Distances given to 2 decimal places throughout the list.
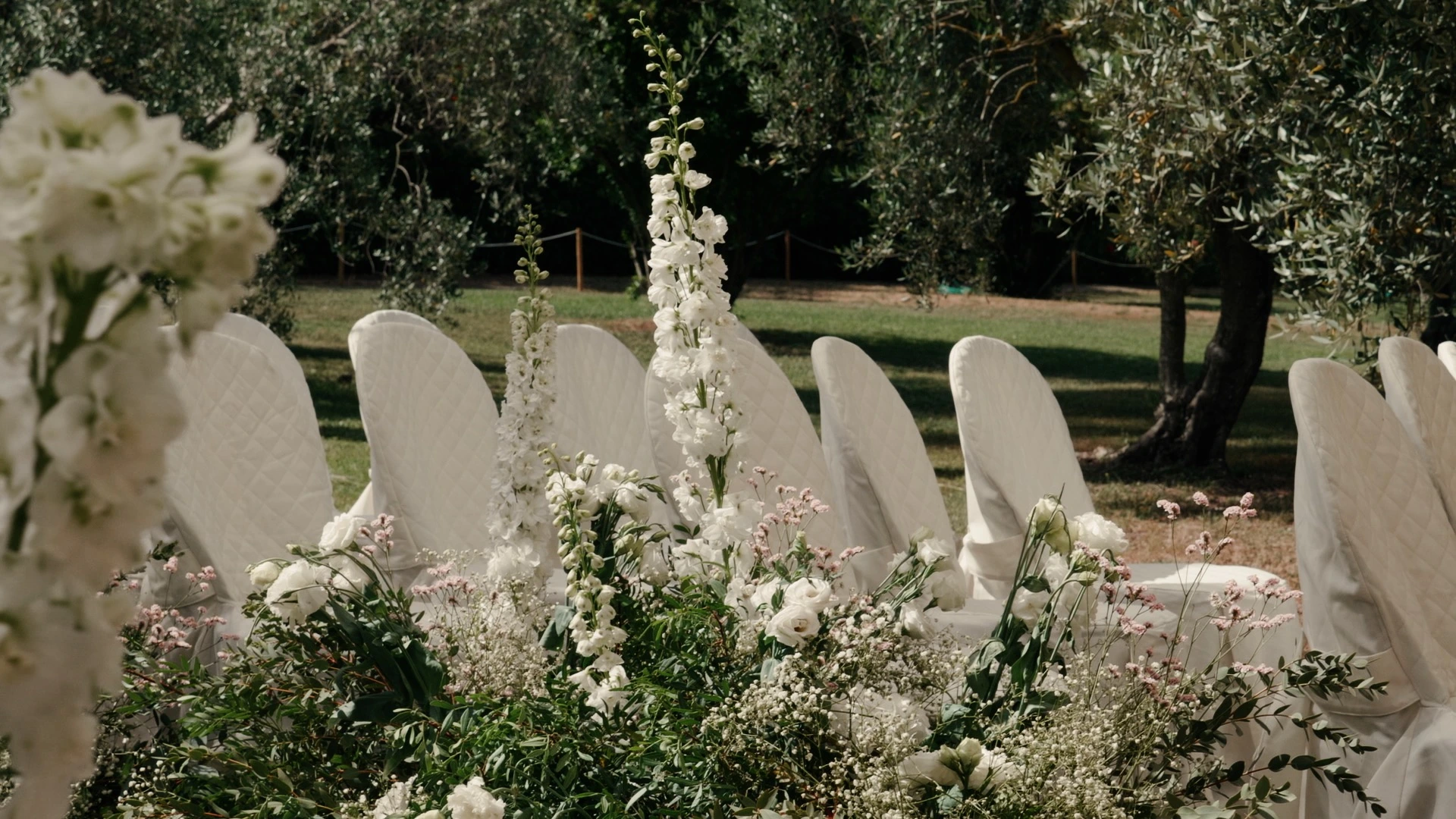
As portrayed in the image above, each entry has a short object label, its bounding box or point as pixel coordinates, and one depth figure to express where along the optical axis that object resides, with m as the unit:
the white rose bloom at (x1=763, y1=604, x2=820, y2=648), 4.53
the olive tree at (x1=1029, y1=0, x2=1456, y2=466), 7.32
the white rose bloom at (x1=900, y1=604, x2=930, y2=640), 4.69
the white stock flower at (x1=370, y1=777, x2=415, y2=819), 4.35
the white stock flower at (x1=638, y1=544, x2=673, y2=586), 4.84
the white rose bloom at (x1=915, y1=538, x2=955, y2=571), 4.76
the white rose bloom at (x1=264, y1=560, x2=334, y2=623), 4.71
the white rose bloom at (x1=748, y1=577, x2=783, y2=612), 4.74
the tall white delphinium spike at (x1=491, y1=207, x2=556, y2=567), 4.83
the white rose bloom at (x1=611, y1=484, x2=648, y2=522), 4.83
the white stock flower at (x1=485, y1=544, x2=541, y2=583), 4.83
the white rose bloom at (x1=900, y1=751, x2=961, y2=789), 4.29
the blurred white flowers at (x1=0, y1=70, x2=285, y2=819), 1.59
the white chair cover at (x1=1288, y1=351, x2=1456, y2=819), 5.30
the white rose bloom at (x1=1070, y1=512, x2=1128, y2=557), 4.73
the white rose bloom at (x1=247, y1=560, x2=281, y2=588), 4.79
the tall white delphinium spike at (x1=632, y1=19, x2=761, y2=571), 4.84
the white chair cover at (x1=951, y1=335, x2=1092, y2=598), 5.99
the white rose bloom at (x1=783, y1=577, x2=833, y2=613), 4.59
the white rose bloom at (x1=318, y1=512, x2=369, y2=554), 4.81
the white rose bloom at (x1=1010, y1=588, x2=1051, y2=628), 4.73
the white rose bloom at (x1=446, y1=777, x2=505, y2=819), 3.92
